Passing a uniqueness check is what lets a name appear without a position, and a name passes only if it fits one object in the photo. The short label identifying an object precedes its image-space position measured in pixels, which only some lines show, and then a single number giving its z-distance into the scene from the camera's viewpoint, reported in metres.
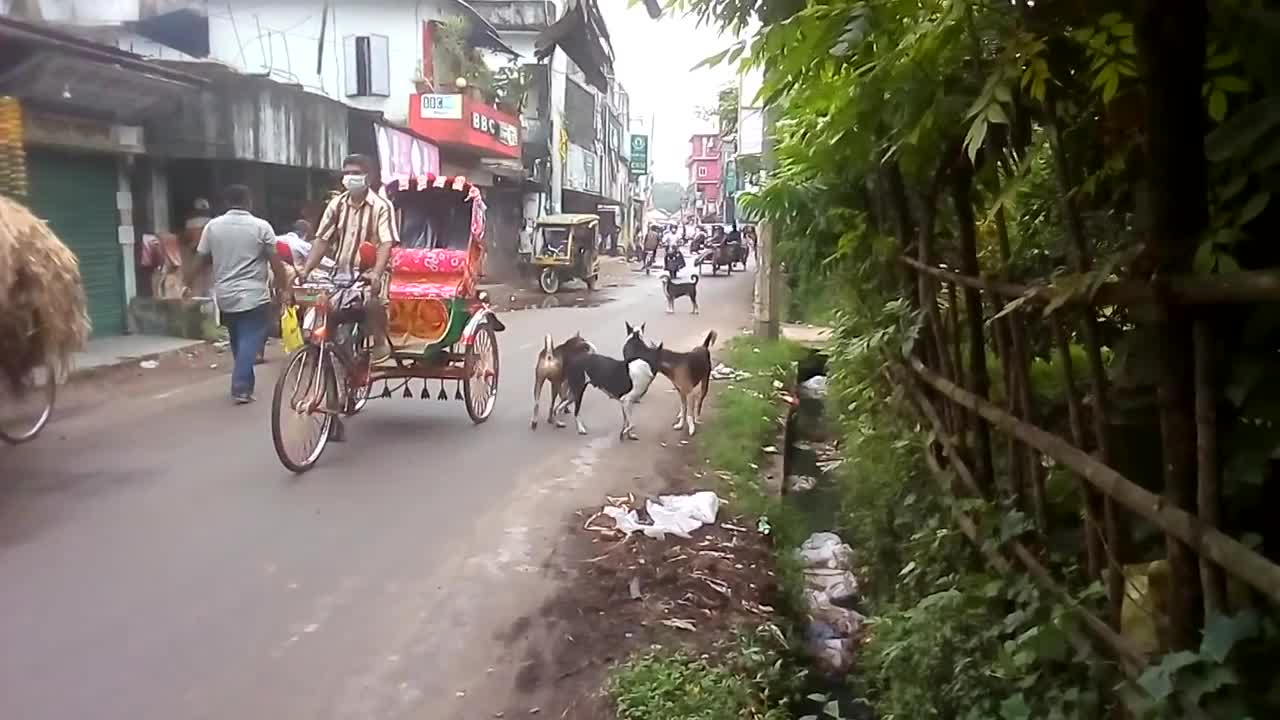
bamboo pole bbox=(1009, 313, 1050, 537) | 3.33
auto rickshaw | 24.12
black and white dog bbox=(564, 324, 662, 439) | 8.21
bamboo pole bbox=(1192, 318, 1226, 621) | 2.15
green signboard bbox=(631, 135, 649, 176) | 51.94
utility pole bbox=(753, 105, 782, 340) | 13.36
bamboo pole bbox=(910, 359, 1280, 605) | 1.95
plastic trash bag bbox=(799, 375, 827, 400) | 10.99
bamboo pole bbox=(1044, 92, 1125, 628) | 2.71
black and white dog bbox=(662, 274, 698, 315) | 18.66
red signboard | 24.03
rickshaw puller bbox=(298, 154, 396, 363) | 7.41
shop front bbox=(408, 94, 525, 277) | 24.08
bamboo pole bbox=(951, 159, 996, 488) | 3.69
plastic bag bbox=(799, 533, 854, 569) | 6.16
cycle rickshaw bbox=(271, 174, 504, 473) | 6.66
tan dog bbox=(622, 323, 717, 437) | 8.38
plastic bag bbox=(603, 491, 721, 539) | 5.80
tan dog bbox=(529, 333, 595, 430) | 8.31
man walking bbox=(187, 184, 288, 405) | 8.90
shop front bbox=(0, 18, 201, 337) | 10.62
